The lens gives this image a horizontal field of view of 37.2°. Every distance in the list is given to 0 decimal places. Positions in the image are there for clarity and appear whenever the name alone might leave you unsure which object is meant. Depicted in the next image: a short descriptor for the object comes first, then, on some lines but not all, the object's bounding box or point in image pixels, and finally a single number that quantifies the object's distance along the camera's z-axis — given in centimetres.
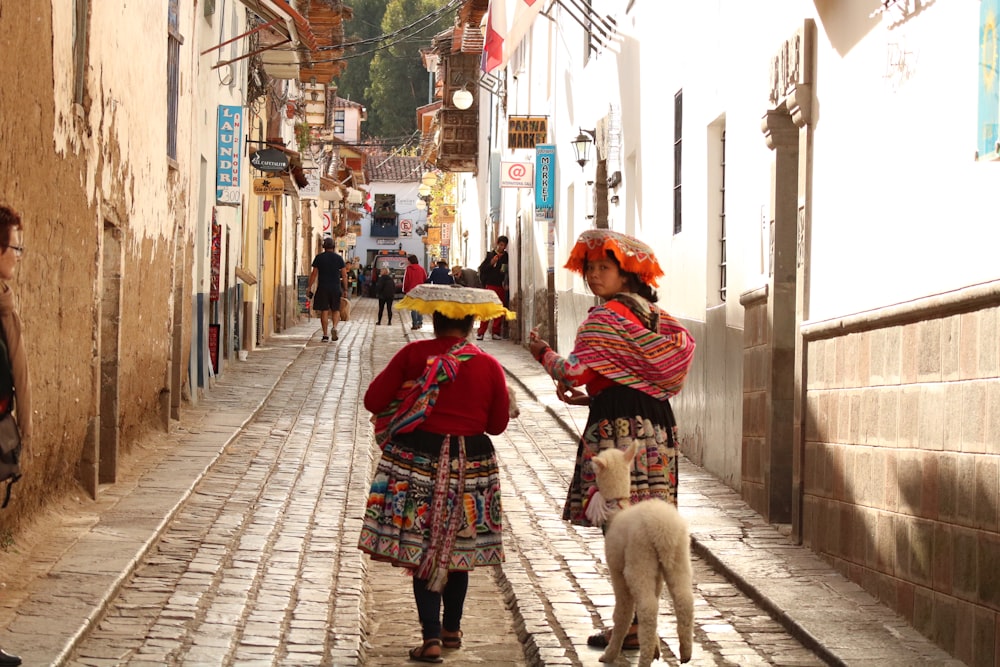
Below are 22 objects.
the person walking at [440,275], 2855
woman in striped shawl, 635
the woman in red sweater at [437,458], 644
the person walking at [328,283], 2744
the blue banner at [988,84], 592
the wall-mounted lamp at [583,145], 2029
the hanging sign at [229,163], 1998
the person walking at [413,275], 3020
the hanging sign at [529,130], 2653
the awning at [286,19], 1695
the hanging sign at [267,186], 2567
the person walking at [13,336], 586
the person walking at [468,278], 2809
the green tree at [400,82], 8844
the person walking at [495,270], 2848
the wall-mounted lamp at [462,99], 4341
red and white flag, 2086
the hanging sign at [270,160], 2345
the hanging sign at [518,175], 2677
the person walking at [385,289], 3606
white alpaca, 580
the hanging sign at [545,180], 2530
